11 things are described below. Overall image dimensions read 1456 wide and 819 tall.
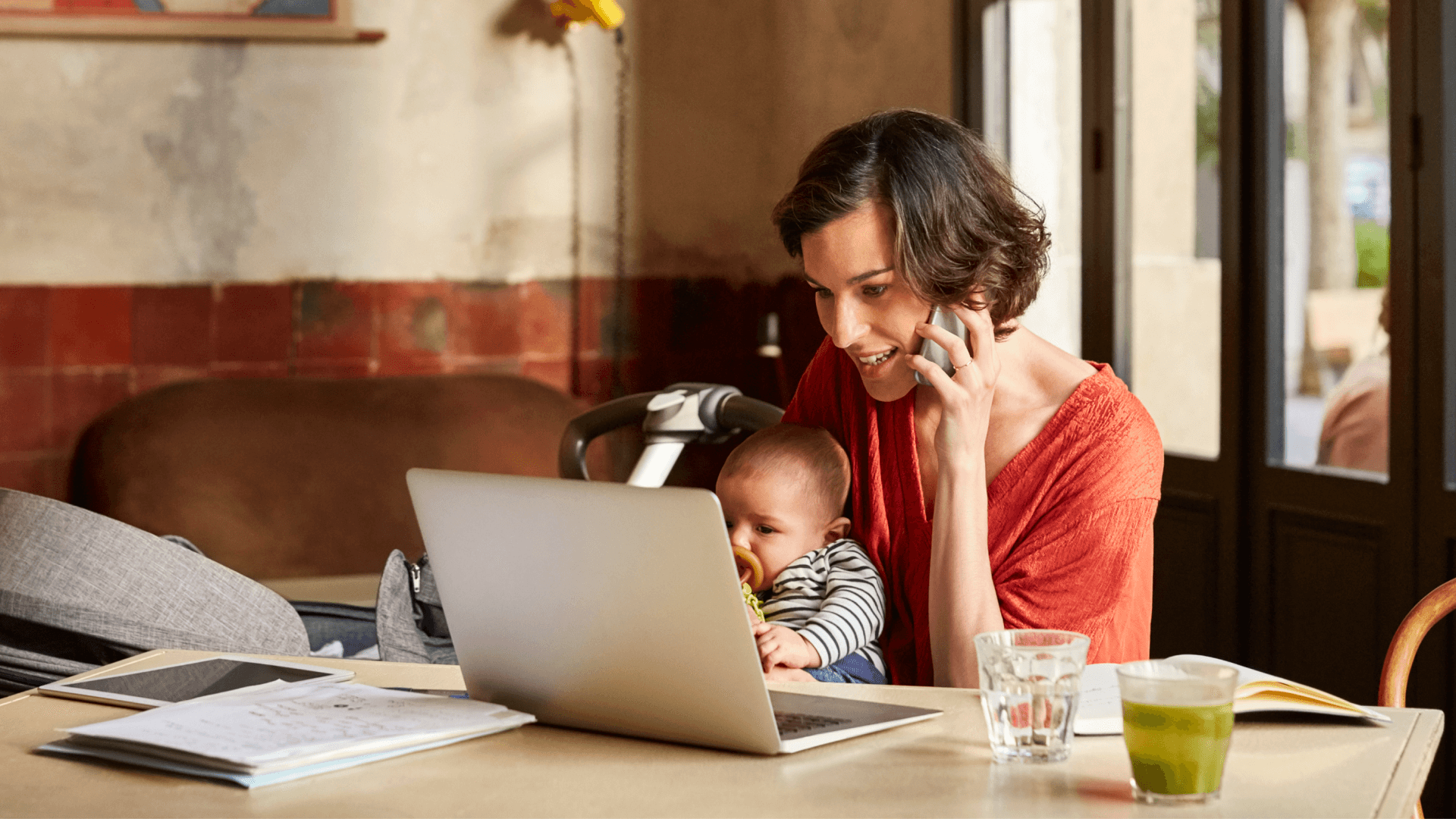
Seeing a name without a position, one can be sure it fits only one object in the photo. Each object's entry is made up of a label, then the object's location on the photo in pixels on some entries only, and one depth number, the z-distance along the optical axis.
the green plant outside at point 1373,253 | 4.44
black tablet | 2.77
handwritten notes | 2.52
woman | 3.07
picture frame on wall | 5.82
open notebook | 2.60
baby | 3.15
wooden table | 2.44
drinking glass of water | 2.52
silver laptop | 2.51
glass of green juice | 2.42
